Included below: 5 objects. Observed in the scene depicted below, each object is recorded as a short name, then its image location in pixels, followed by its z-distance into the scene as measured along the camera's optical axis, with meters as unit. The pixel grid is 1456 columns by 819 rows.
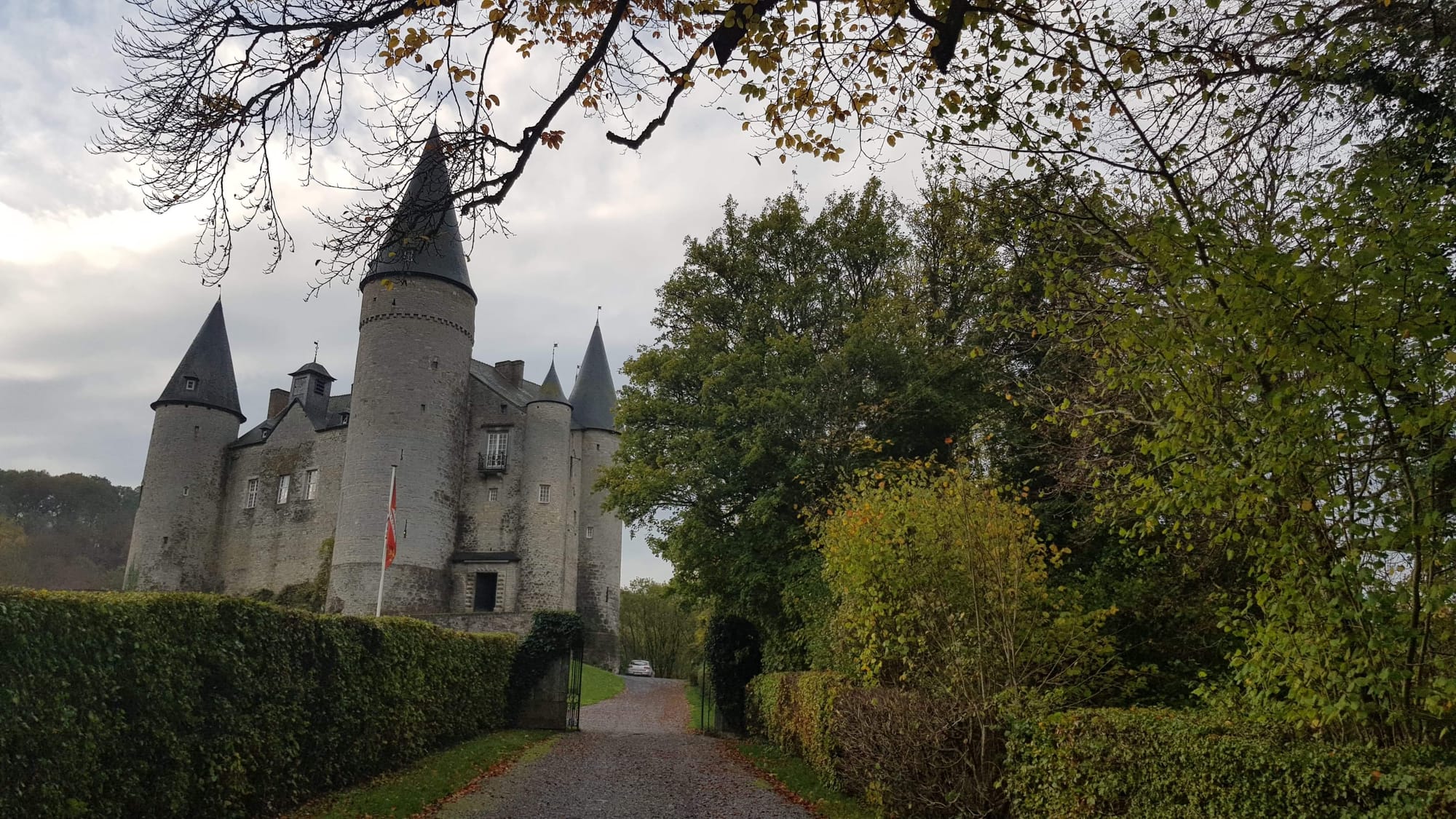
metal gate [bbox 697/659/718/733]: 22.22
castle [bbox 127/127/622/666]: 36.44
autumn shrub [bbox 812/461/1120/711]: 8.56
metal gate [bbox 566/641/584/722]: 20.30
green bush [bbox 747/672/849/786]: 11.55
